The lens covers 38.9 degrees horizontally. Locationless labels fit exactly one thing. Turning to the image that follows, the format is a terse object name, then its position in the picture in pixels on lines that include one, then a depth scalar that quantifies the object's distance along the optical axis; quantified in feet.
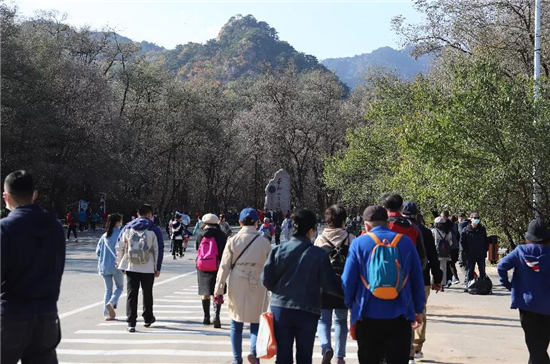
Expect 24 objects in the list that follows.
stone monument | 191.32
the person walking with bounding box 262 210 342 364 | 22.15
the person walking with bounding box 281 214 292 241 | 103.60
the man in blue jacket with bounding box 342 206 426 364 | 20.45
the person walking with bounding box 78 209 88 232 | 154.75
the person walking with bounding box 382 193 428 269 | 27.12
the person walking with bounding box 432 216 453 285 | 57.41
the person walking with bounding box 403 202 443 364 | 29.32
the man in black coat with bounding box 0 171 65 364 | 16.21
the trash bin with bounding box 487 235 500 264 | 62.28
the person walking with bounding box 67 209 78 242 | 121.80
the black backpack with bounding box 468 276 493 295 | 57.77
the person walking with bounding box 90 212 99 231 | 162.20
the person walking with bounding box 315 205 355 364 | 27.55
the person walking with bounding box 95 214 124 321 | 41.34
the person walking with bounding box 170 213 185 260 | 92.31
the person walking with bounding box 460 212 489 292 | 59.77
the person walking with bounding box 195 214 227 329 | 38.81
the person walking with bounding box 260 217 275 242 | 94.92
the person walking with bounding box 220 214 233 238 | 65.43
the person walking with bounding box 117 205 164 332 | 36.81
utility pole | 73.77
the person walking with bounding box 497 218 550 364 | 24.64
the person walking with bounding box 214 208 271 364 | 27.32
